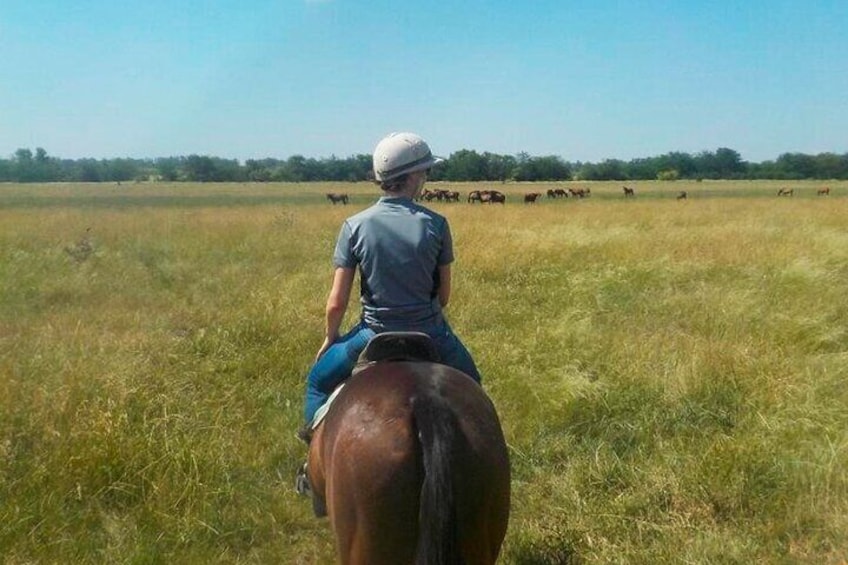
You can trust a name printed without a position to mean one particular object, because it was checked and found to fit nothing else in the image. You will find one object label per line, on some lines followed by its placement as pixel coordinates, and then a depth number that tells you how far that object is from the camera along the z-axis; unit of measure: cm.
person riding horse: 339
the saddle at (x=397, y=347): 322
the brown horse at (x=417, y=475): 246
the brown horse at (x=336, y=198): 4512
